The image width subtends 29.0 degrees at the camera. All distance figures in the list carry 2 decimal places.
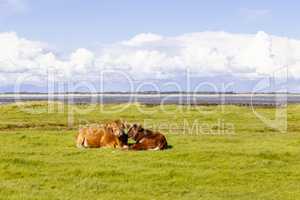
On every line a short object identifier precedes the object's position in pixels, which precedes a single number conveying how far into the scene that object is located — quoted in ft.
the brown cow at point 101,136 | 77.30
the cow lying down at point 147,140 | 75.72
